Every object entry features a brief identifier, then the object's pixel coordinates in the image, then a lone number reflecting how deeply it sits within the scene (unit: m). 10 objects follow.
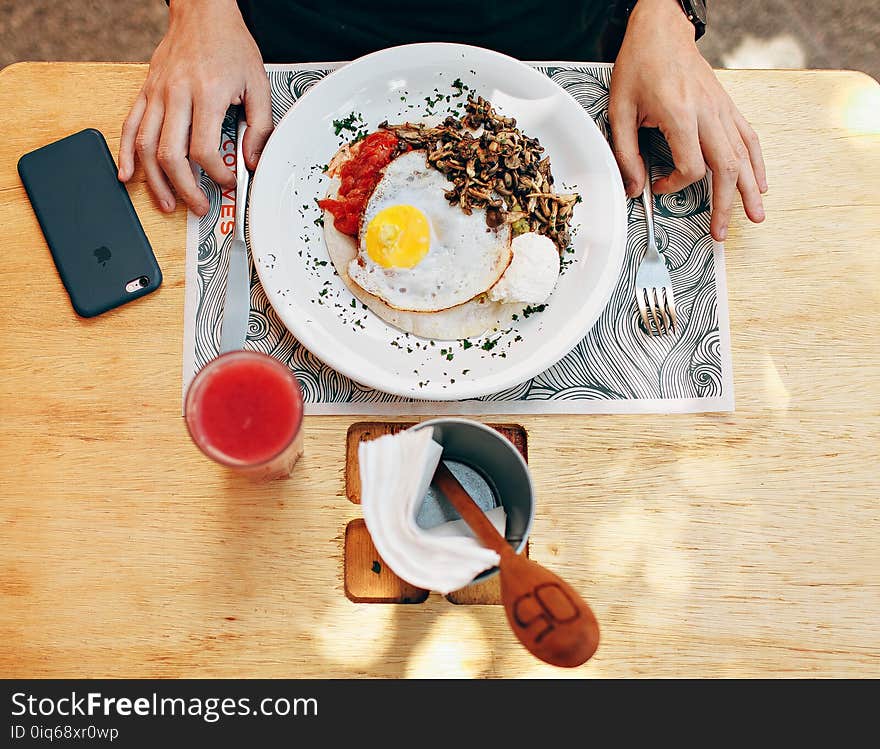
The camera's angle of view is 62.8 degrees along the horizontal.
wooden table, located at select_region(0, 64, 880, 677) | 1.26
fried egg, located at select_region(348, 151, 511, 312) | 1.35
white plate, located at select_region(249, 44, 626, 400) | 1.29
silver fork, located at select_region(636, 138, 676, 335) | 1.38
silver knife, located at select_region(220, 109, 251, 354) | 1.35
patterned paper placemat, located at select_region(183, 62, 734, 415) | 1.35
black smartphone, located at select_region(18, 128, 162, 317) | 1.36
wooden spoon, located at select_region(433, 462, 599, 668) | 0.84
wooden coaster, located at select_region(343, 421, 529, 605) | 1.26
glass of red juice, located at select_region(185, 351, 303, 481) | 1.14
